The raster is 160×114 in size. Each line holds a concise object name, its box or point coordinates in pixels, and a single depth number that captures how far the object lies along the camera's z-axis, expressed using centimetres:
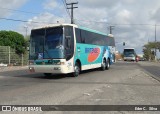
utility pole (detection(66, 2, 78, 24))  5676
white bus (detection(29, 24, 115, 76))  2006
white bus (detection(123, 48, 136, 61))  7543
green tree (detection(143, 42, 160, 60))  11938
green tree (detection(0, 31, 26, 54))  4606
